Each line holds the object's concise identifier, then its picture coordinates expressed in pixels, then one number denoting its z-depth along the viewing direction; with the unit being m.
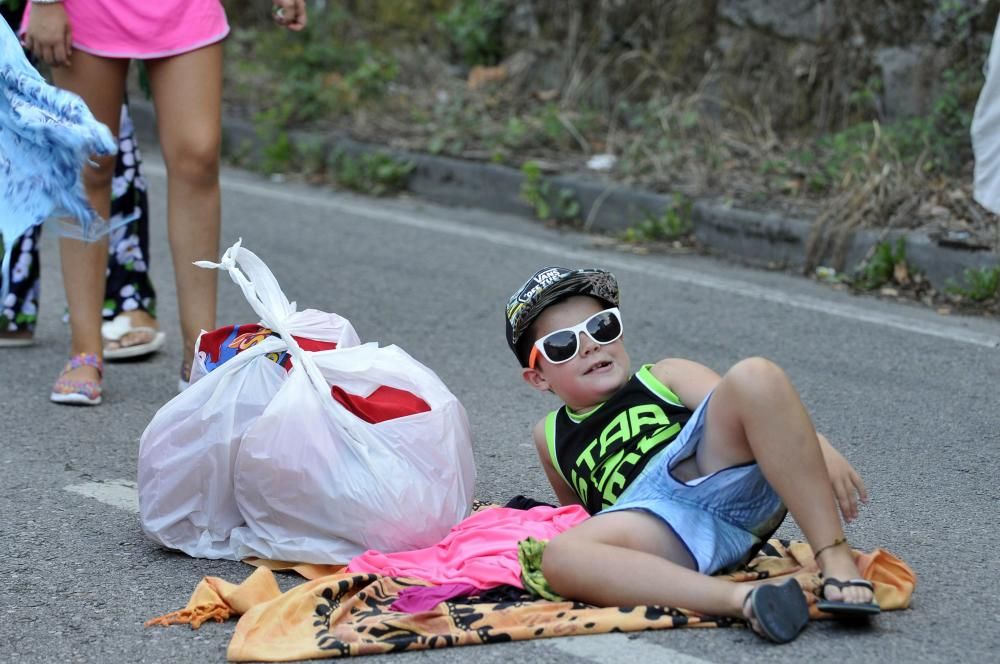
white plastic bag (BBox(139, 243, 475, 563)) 5.50
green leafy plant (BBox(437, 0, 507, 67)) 16.66
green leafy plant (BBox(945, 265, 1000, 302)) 9.89
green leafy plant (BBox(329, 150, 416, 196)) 14.30
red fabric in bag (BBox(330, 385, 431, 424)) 5.66
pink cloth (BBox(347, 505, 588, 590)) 5.21
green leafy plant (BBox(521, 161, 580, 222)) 12.95
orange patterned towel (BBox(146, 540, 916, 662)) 4.75
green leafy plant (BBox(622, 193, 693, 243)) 12.02
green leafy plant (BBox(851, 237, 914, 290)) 10.48
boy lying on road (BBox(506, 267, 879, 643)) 4.80
